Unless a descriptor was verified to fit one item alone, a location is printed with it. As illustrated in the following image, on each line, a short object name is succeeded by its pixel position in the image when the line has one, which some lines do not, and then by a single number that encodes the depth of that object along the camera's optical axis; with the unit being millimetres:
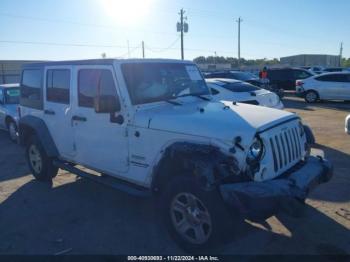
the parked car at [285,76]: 23125
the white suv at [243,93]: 10688
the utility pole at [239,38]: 65369
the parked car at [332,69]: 30180
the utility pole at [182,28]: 42250
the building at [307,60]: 84469
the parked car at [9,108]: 10594
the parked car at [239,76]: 18266
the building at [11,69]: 32375
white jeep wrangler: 3695
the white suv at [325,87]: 18359
